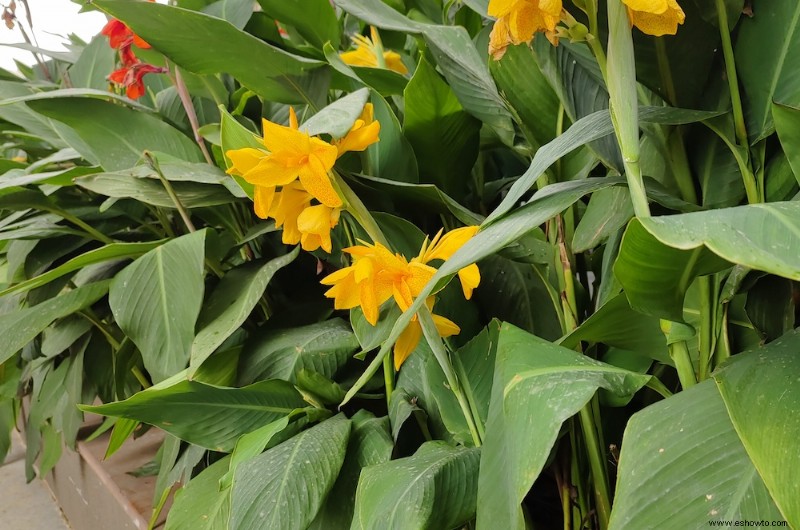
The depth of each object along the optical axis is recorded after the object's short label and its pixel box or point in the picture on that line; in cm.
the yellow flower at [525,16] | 31
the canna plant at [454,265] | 31
